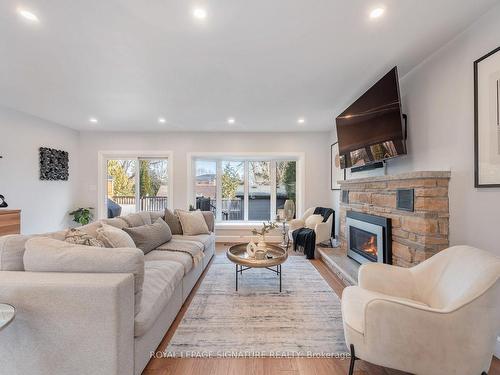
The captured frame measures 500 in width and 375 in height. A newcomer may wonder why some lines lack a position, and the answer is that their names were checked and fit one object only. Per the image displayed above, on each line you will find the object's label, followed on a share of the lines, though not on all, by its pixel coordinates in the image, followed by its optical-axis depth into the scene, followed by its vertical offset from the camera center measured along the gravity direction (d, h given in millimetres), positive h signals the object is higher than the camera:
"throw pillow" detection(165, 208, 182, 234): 3926 -554
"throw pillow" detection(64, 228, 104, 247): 1823 -389
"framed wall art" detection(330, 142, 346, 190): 4723 +400
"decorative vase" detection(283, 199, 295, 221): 5051 -435
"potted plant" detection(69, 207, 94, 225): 5156 -581
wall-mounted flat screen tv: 2471 +762
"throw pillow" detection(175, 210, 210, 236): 3912 -583
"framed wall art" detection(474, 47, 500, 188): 1765 +521
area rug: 1871 -1237
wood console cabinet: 3196 -459
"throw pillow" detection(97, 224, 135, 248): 2196 -461
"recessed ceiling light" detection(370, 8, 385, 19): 1758 +1314
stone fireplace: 2172 -242
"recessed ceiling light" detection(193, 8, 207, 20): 1754 +1309
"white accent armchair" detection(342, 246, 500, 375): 1322 -806
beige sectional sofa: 1296 -736
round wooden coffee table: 2654 -827
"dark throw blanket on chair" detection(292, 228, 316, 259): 4148 -925
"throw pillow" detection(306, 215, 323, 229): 4555 -621
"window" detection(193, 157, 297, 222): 5832 +60
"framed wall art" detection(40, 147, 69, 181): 4449 +479
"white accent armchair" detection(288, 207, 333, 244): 4195 -736
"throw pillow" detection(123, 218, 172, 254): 2781 -575
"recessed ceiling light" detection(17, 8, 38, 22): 1774 +1319
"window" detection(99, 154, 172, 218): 5609 +107
